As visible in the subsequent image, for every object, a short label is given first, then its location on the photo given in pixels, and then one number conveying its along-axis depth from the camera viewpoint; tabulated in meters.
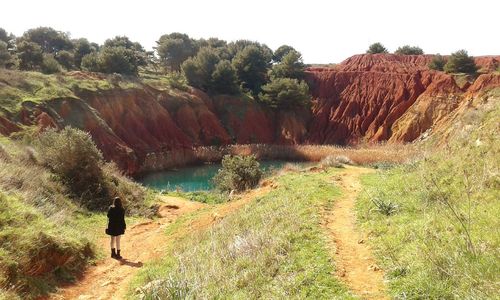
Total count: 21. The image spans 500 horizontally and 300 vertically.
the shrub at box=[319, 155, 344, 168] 28.17
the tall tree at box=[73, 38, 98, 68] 61.76
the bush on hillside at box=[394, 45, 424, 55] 73.81
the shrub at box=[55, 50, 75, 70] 57.19
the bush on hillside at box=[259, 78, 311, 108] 56.28
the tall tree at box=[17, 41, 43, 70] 48.09
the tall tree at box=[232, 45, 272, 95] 61.84
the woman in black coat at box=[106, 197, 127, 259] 12.73
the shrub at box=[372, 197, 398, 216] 11.07
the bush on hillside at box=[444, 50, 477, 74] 54.12
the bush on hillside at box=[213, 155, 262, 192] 25.61
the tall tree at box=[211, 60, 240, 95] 56.72
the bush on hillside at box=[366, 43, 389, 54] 73.44
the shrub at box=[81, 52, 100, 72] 52.17
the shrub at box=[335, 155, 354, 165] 31.15
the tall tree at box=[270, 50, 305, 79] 61.49
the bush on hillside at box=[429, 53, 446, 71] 58.19
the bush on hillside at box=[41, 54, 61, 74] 45.56
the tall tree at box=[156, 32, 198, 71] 72.00
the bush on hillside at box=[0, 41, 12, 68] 46.34
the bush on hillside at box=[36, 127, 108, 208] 19.36
